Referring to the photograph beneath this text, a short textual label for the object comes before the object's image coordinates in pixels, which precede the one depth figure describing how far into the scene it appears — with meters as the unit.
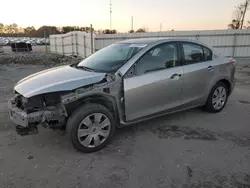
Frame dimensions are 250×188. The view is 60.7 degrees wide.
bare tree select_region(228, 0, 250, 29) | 31.82
